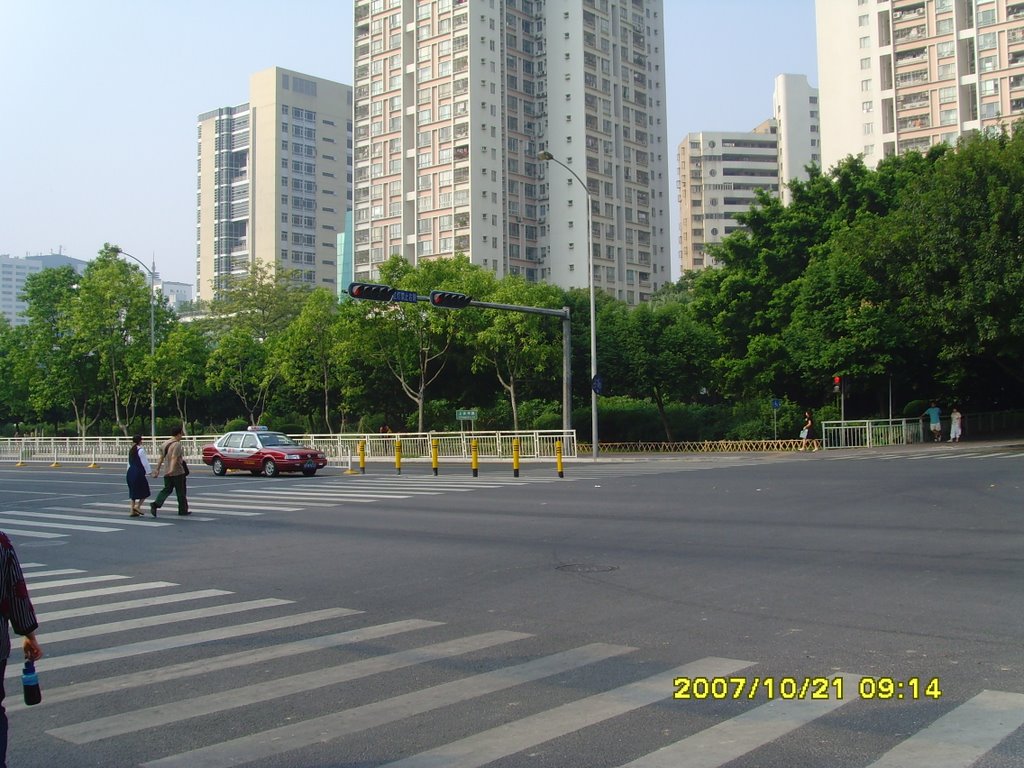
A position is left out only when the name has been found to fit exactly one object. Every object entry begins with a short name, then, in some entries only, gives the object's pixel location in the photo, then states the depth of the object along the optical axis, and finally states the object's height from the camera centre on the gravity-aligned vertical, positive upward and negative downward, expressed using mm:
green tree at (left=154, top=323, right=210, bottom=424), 55375 +3999
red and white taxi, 31578 -880
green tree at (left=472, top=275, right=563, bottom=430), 43750 +4118
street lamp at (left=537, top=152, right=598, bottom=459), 37656 +3023
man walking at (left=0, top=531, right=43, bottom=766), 4352 -794
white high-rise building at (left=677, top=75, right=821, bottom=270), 154375 +40297
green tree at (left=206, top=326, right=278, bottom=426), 55812 +3910
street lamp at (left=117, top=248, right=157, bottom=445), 53812 +5155
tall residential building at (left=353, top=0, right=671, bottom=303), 96688 +30895
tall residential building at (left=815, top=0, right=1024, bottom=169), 81812 +31948
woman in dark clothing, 18328 -913
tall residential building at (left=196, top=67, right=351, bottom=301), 134250 +37036
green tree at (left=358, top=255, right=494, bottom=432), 44750 +5145
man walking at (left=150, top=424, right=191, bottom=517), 18469 -874
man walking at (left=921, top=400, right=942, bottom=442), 41312 -216
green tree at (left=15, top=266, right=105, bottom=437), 59562 +5011
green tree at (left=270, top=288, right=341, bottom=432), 49906 +4282
